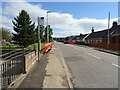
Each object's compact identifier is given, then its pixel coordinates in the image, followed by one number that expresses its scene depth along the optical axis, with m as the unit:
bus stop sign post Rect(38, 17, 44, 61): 7.88
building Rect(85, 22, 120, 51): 17.88
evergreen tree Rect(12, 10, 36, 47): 24.68
